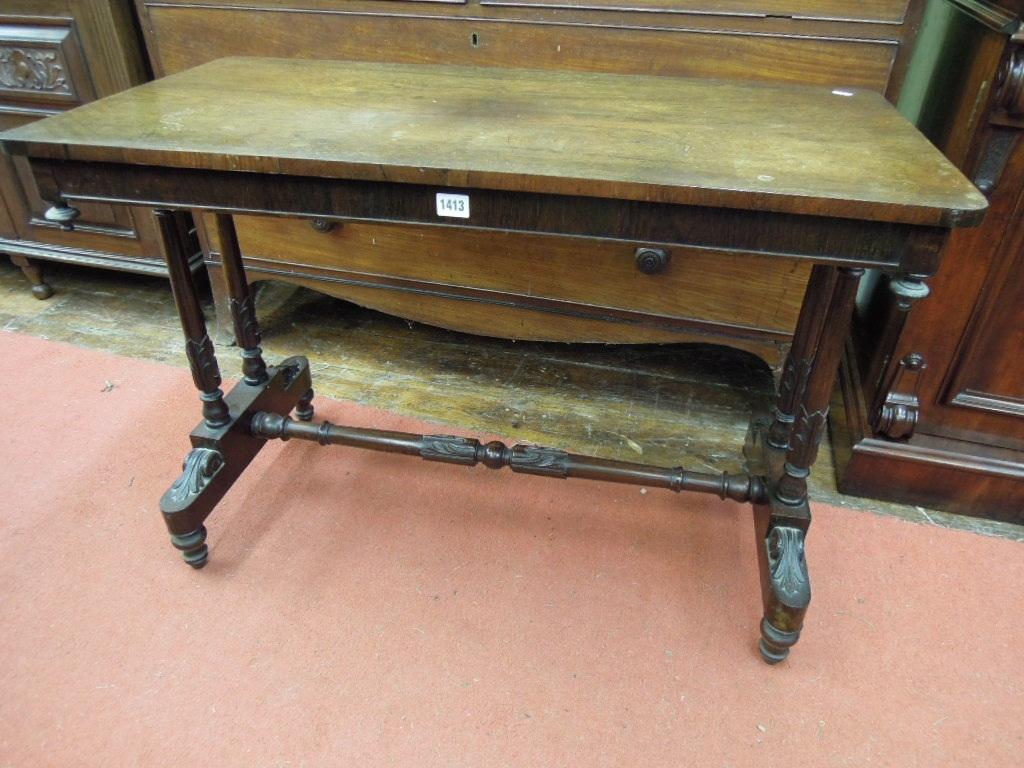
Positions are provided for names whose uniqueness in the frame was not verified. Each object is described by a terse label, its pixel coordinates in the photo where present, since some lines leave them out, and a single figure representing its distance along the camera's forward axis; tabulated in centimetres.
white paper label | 102
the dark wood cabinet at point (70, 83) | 189
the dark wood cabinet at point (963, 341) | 129
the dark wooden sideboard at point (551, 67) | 145
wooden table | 94
